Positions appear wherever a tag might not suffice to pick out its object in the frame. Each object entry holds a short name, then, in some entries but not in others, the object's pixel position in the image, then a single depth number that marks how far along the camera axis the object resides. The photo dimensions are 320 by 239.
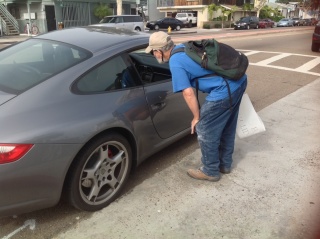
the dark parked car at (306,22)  52.48
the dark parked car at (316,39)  13.46
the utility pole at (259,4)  52.75
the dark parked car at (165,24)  34.50
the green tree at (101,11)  30.06
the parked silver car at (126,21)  23.84
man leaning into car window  2.71
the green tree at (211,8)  43.31
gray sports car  2.24
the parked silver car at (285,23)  46.78
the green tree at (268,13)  55.94
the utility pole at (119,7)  28.00
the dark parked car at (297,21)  49.41
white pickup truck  42.35
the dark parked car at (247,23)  39.00
